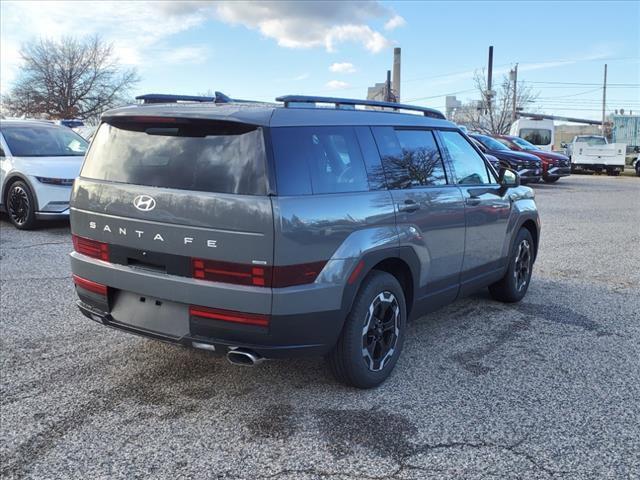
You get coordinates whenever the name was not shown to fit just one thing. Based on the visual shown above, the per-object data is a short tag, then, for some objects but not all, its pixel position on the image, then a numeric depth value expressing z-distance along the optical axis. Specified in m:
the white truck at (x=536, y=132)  30.02
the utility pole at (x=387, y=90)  23.92
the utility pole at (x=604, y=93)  73.50
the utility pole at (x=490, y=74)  40.74
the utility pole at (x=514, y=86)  49.44
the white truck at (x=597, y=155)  29.38
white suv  9.41
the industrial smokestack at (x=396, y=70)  27.04
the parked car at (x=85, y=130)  18.48
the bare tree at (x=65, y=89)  45.72
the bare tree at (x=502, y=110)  50.36
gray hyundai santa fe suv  3.29
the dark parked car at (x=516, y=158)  20.09
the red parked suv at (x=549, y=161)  22.16
